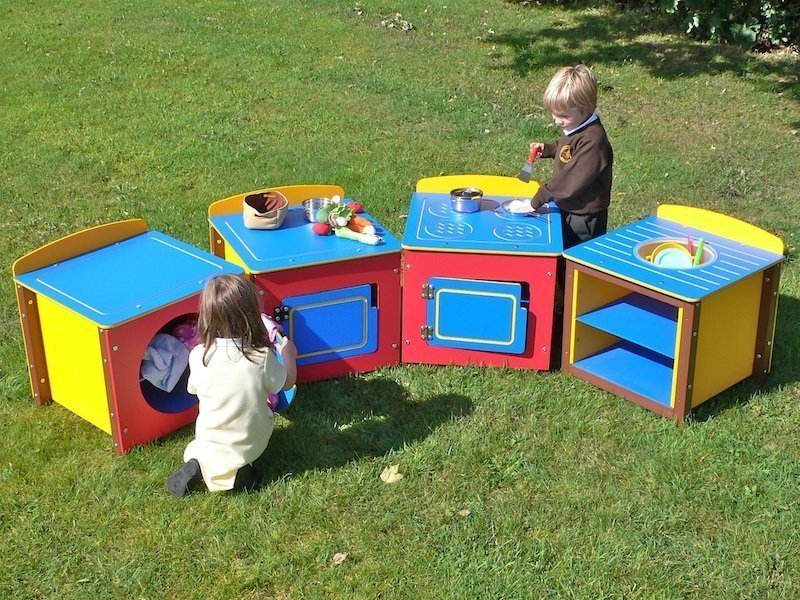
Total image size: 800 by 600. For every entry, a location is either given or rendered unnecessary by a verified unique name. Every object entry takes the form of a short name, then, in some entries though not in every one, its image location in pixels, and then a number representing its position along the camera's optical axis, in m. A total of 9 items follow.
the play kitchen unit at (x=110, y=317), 3.95
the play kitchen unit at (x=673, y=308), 4.23
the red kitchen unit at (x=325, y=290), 4.43
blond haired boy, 4.80
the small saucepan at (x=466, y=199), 5.00
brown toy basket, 4.75
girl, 3.62
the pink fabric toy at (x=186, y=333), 4.35
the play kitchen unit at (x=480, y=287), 4.56
